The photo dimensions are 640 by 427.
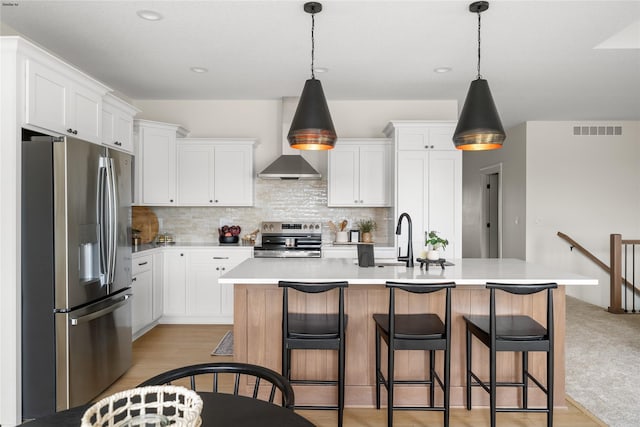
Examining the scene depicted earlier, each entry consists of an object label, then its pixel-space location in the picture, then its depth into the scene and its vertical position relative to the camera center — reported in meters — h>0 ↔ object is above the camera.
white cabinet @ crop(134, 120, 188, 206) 4.98 +0.57
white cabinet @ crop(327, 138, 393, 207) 5.27 +0.46
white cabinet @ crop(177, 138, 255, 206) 5.26 +0.51
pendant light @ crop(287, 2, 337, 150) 2.78 +0.60
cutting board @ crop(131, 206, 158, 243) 5.36 -0.19
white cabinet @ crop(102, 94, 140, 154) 3.73 +0.82
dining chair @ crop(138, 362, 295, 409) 1.33 -0.58
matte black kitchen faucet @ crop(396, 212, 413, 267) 3.13 -0.36
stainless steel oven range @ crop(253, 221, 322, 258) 5.03 -0.40
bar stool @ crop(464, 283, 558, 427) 2.41 -0.75
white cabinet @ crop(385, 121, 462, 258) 4.96 +0.36
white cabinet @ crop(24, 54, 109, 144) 2.69 +0.79
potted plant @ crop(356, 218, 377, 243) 5.40 -0.25
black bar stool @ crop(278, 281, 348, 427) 2.45 -0.76
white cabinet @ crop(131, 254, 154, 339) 4.27 -0.91
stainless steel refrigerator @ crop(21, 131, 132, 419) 2.62 -0.40
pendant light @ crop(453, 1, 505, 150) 2.76 +0.59
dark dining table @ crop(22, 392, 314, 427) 1.17 -0.61
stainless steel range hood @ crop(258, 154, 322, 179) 5.16 +0.50
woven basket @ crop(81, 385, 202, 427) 0.87 -0.45
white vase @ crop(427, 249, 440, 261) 3.18 -0.36
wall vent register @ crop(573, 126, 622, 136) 6.73 +1.30
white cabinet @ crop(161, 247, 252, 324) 4.95 -0.88
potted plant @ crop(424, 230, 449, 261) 3.15 -0.32
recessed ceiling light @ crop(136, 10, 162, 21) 3.06 +1.46
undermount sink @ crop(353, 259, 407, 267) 3.31 -0.44
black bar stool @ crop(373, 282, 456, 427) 2.42 -0.75
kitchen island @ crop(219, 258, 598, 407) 2.89 -0.90
